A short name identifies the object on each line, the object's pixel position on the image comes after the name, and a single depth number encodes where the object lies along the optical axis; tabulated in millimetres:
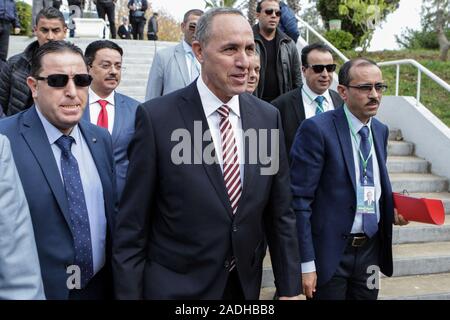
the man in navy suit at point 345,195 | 3316
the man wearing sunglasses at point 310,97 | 4801
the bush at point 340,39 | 14559
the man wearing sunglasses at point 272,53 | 5711
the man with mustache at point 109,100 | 3986
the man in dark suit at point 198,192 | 2410
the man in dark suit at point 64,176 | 2529
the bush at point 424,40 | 22688
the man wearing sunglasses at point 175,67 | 5039
